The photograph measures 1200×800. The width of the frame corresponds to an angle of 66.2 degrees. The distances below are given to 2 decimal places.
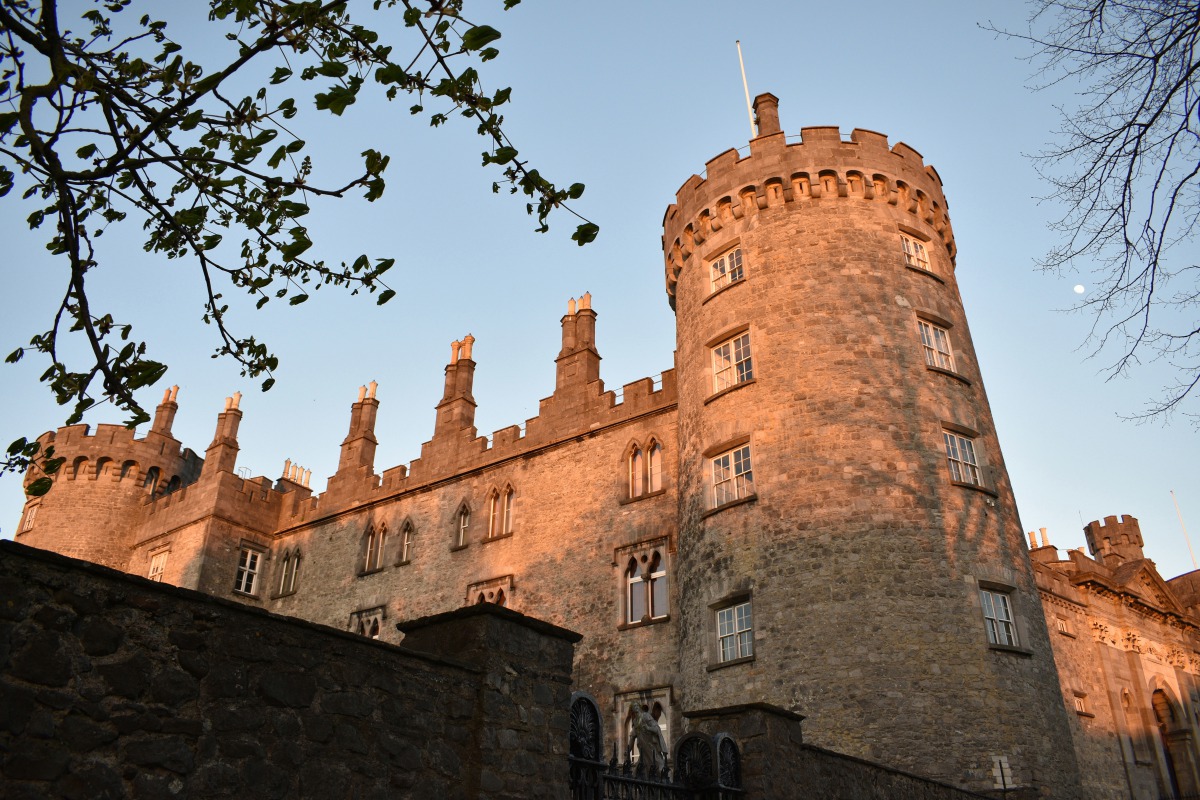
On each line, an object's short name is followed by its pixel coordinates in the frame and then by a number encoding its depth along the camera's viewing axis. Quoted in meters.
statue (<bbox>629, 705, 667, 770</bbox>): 9.02
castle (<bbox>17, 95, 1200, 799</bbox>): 14.96
